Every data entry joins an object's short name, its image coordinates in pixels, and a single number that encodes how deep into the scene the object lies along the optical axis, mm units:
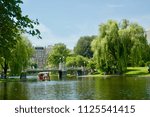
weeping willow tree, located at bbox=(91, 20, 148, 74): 61781
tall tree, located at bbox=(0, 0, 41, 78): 15203
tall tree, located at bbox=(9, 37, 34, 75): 53719
